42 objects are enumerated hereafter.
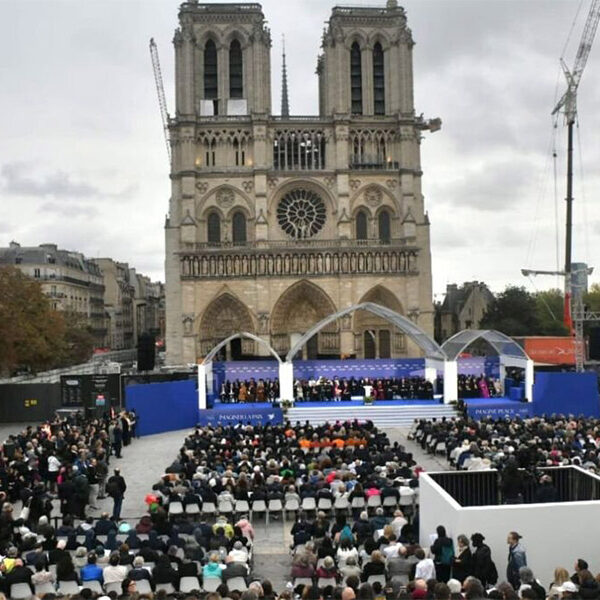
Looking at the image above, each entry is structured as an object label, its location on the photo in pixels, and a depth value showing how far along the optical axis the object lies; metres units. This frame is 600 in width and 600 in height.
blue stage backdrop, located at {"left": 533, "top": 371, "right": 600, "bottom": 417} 28.95
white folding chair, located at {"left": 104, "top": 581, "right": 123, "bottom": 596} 9.41
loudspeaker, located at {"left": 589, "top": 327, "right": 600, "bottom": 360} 37.16
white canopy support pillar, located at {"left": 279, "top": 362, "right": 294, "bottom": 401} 30.50
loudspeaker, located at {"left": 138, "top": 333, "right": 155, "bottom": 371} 41.33
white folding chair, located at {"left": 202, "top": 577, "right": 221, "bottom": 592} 9.62
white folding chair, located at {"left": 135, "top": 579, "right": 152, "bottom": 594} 9.35
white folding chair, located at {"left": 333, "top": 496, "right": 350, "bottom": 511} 13.86
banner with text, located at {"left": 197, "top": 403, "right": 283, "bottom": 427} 28.77
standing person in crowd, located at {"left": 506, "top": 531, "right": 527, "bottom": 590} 9.80
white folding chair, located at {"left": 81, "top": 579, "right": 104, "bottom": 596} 9.56
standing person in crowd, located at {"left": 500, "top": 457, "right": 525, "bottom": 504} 12.72
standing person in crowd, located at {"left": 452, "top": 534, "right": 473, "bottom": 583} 9.58
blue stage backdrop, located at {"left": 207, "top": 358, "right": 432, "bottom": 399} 35.53
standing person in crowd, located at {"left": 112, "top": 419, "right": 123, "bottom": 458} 23.03
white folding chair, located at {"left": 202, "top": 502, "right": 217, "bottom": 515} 13.90
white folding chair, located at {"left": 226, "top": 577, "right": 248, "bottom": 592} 9.53
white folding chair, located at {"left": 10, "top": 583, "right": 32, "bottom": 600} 9.33
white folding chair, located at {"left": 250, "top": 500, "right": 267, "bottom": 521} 14.16
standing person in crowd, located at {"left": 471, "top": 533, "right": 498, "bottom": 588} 9.49
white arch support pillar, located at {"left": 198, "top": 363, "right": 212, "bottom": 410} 29.31
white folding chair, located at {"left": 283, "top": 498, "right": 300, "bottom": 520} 14.01
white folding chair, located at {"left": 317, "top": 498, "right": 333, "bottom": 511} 13.86
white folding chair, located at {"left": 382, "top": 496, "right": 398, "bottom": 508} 14.00
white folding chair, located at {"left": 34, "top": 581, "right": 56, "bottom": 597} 9.47
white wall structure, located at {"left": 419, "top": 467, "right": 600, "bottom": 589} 10.76
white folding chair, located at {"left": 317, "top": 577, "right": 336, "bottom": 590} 9.62
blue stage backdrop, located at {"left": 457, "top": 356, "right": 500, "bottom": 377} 35.16
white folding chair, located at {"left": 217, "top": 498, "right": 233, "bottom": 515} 14.02
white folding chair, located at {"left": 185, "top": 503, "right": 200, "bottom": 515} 13.77
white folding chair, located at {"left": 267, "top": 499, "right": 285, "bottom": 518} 14.23
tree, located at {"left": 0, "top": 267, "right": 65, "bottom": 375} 33.81
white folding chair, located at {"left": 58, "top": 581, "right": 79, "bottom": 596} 9.64
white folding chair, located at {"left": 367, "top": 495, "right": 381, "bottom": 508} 13.92
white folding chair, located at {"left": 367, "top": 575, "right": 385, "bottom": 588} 9.53
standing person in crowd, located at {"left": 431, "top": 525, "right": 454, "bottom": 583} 10.10
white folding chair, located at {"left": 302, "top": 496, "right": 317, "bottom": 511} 13.92
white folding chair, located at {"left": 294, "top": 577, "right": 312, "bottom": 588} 9.73
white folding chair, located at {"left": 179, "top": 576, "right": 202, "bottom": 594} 9.60
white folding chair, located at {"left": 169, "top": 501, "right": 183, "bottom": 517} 13.67
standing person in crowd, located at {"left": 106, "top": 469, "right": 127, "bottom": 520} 15.20
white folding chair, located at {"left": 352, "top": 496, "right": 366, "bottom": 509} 13.74
